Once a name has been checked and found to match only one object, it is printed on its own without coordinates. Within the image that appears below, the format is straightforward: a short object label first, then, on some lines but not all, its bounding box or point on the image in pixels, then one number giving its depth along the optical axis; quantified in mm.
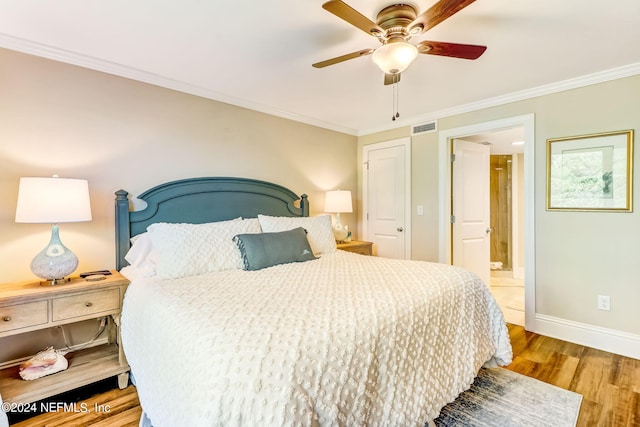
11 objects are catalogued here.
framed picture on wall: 2451
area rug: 1711
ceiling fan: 1487
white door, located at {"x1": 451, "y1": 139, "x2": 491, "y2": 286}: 3588
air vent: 3592
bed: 983
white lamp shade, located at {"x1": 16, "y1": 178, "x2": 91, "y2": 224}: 1772
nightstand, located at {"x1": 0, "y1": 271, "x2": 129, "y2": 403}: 1671
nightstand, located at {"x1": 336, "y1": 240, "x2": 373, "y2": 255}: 3535
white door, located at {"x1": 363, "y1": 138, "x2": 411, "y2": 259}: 3900
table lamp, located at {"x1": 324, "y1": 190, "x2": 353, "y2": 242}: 3701
